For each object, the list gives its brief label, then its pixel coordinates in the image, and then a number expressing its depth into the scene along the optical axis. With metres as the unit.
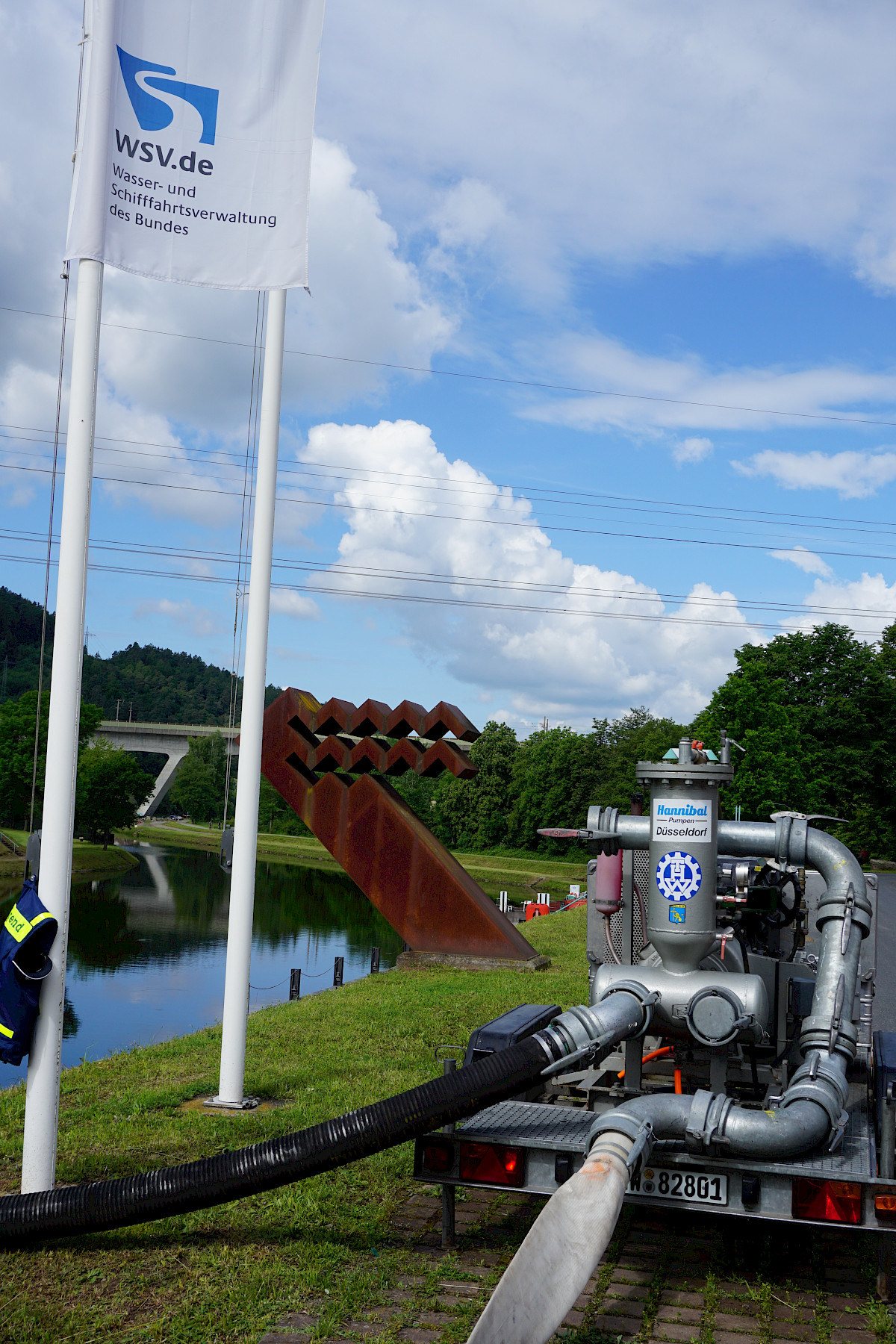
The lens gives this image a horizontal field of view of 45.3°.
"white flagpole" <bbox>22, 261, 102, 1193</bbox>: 5.76
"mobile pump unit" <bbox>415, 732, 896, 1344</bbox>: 4.56
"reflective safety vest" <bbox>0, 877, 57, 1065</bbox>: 5.65
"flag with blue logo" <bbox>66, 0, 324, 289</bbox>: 6.12
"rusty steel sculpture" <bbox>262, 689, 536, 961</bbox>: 17.09
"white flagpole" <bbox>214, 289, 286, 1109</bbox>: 7.90
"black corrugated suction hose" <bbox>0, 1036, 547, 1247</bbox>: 4.86
